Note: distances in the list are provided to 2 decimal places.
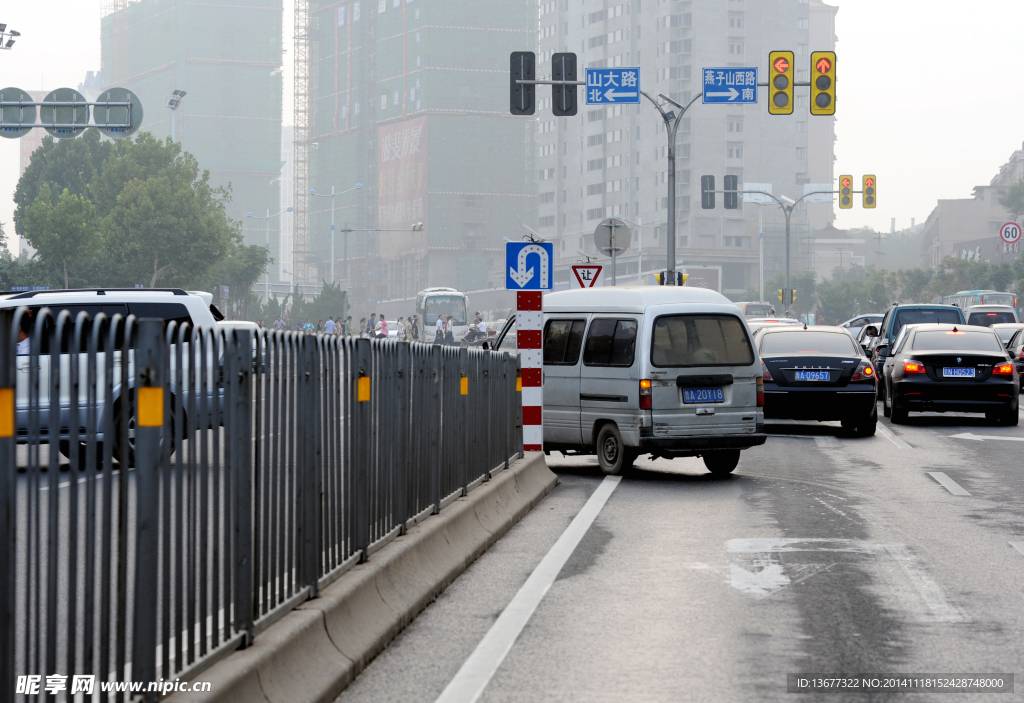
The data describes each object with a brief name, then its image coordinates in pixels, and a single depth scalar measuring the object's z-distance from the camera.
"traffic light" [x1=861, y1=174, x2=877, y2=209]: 46.16
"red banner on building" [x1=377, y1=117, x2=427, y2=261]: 170.88
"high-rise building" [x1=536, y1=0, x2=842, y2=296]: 154.00
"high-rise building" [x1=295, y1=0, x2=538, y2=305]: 170.88
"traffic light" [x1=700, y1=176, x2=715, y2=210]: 47.91
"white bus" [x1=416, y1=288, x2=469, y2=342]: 84.38
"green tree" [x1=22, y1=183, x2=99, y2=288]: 62.62
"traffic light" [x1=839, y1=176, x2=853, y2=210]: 47.94
